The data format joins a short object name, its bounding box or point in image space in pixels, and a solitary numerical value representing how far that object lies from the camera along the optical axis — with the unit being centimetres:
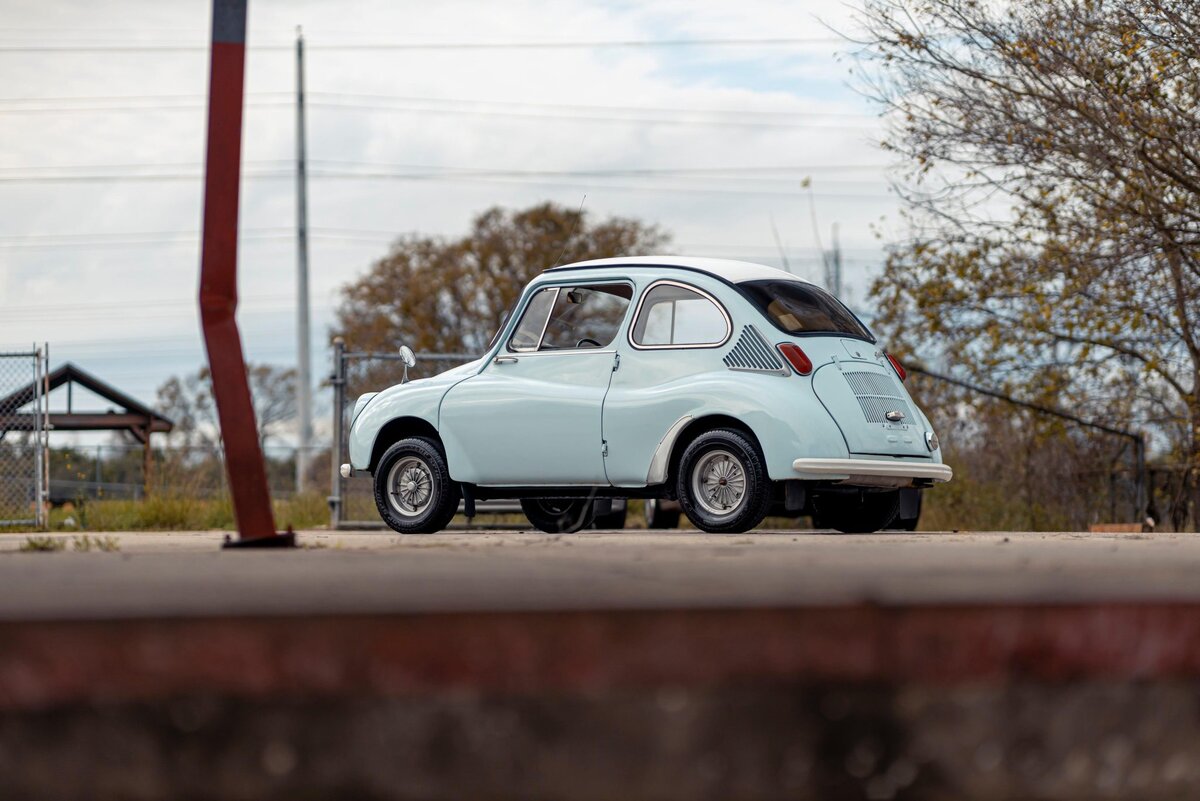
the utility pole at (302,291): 3994
